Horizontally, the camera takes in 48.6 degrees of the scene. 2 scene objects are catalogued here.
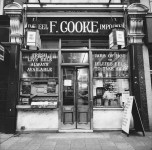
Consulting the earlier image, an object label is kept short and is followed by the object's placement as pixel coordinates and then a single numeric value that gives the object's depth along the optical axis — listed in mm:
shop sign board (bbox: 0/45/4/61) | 6580
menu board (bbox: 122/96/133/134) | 6664
